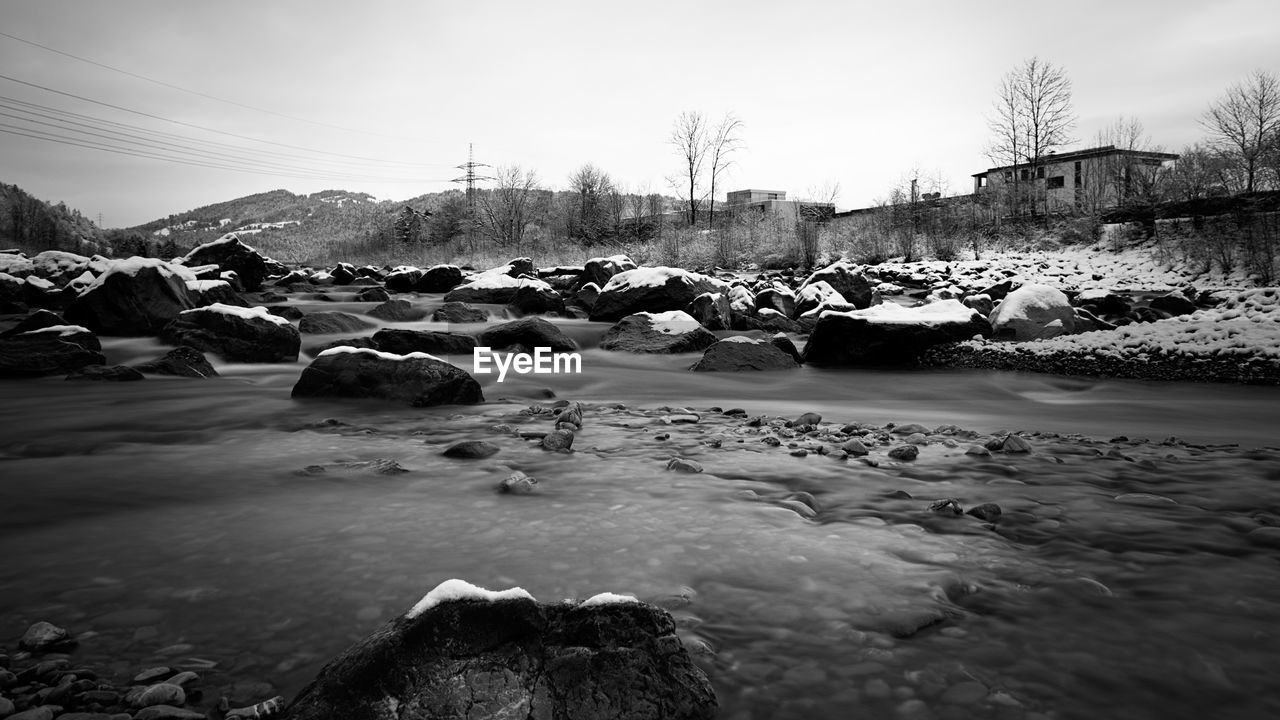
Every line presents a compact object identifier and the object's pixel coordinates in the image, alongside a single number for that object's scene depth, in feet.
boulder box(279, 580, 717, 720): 4.74
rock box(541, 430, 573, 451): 15.14
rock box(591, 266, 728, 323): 46.93
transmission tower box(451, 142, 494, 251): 176.45
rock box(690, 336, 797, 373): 30.40
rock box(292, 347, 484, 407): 20.39
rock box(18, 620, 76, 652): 6.42
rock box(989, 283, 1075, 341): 34.04
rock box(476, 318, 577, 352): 33.53
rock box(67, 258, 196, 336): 34.24
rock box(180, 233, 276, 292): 66.18
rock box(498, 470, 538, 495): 11.91
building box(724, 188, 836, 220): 114.01
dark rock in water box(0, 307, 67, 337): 30.30
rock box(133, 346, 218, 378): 25.52
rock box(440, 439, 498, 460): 14.35
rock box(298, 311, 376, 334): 38.55
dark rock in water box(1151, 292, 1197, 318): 44.34
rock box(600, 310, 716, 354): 35.83
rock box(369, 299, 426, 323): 48.07
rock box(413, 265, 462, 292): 72.49
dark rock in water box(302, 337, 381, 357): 30.55
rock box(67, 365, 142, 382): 23.87
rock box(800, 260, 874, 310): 54.80
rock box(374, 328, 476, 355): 29.12
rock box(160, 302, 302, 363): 29.43
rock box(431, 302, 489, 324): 47.19
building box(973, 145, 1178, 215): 101.76
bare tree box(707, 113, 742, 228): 142.57
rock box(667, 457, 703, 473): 13.16
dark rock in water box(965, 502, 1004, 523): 10.21
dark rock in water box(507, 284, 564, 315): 52.60
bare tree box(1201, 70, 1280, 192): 97.40
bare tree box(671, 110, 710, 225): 144.05
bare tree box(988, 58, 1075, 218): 121.90
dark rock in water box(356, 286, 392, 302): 60.29
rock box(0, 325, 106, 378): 24.79
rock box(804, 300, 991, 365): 31.53
